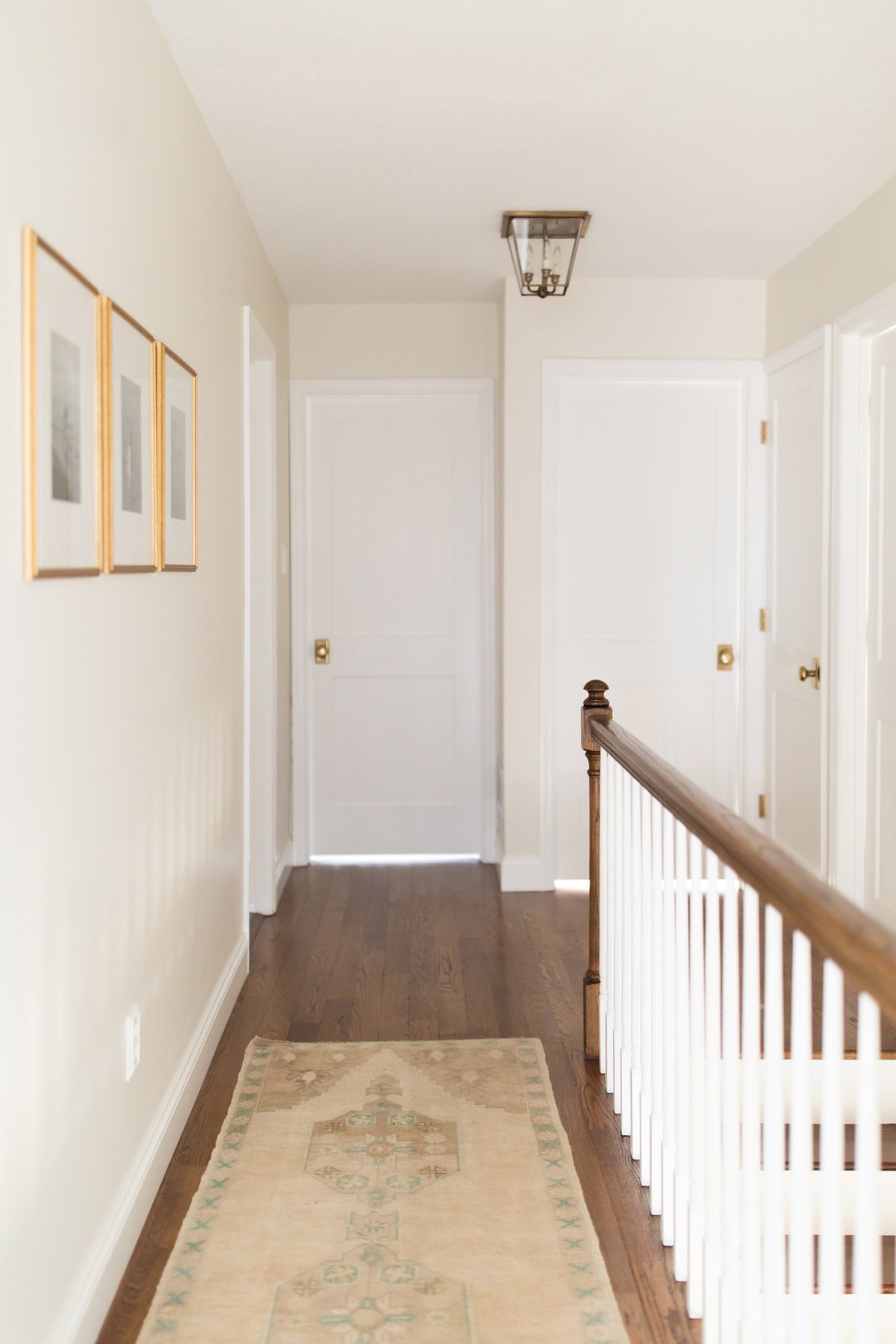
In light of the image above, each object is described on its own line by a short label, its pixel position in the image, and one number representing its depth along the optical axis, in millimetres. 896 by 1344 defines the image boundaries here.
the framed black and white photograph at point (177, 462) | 2357
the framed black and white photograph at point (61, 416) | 1535
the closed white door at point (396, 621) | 4926
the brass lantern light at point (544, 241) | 3586
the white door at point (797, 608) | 3986
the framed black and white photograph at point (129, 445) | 1943
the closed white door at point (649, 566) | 4531
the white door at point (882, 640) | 3561
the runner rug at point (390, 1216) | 1898
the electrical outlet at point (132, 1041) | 2129
